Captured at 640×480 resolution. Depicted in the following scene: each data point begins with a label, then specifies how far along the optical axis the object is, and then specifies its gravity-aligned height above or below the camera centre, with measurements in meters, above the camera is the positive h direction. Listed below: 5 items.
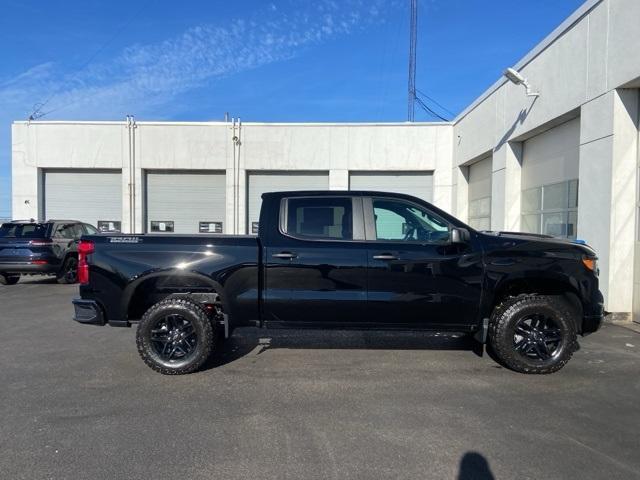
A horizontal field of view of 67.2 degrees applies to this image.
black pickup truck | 5.27 -0.62
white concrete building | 17.09 +2.13
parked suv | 12.13 -0.75
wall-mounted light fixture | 10.72 +3.37
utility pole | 22.30 +7.29
